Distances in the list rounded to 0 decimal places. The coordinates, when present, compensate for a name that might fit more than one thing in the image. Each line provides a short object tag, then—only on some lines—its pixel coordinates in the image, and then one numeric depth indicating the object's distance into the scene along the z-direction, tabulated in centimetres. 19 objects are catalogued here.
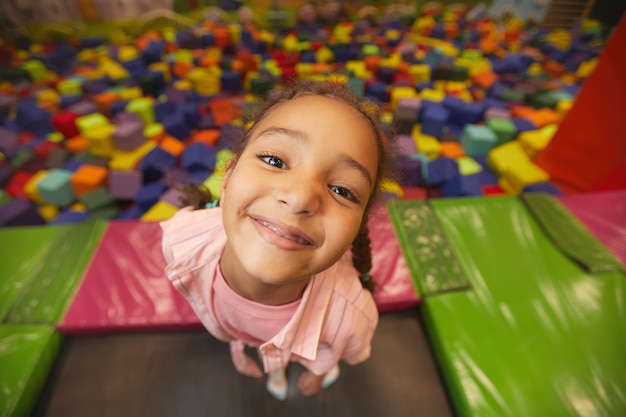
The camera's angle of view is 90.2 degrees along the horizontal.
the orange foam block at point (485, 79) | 308
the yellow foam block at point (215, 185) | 150
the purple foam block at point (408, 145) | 218
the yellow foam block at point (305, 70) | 308
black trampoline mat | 100
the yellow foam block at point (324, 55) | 348
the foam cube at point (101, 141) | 214
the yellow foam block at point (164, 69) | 305
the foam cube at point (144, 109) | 241
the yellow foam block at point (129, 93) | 275
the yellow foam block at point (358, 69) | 325
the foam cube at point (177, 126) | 235
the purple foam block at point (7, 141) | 223
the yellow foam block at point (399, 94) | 269
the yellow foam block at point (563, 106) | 261
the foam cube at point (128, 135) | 214
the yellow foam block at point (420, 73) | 309
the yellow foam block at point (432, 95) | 275
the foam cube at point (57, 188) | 184
